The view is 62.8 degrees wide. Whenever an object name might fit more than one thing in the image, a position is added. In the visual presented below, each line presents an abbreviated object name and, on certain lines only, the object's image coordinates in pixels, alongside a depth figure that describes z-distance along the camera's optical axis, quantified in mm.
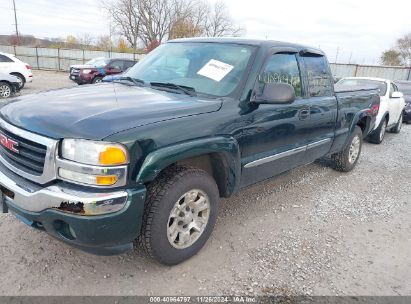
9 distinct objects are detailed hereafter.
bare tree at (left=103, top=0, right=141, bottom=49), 48688
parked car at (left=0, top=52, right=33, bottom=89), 13195
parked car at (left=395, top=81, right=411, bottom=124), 11984
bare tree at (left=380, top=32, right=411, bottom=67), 45375
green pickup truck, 2223
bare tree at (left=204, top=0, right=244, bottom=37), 53812
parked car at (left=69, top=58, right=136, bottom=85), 16797
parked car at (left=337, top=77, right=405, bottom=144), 8141
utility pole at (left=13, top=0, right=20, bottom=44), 46116
